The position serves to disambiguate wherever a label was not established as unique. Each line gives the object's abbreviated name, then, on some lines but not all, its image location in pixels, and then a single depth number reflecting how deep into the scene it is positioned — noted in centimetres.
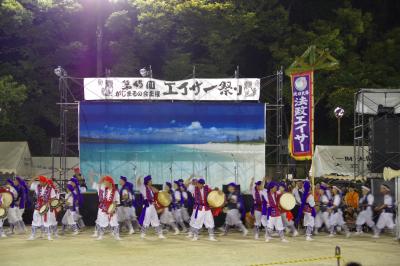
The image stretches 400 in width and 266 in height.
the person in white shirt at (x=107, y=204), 1386
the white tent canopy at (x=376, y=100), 1848
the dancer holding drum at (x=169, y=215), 1555
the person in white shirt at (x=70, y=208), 1541
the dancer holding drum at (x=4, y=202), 1454
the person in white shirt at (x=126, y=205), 1548
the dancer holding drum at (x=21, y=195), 1555
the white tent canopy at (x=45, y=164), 2748
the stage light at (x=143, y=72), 2034
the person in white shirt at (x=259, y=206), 1434
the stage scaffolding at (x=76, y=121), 2027
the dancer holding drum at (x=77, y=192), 1568
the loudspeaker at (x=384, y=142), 1845
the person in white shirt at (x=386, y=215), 1505
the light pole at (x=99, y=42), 2814
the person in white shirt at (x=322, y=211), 1578
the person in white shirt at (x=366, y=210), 1555
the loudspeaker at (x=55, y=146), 2067
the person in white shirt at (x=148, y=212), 1438
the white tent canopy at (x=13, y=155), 2597
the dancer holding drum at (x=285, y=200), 1409
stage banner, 2014
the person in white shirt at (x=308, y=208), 1468
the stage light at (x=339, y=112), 2645
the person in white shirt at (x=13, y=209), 1521
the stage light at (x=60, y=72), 1912
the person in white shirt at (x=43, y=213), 1415
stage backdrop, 2105
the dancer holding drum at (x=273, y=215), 1396
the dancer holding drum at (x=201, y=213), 1420
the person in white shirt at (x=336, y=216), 1540
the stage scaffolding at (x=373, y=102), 1848
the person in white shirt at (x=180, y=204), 1589
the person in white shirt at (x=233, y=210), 1555
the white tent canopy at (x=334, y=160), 2480
